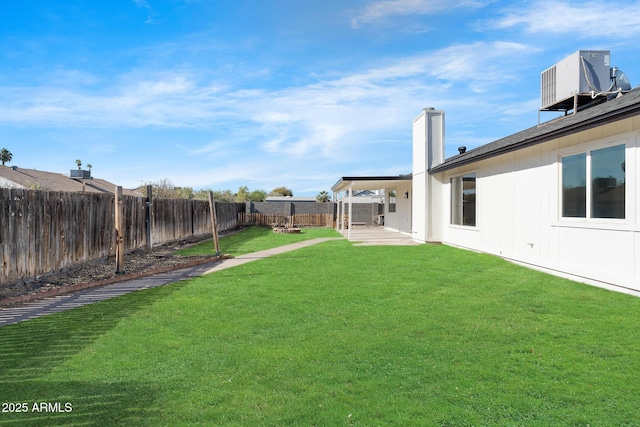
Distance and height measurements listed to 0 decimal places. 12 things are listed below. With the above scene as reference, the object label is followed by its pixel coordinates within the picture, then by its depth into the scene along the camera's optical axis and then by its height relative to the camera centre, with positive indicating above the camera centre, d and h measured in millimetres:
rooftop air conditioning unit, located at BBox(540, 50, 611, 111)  10250 +3790
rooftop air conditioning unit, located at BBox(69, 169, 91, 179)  29281 +2935
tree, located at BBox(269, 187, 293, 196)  73375 +4035
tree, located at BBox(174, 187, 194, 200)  34062 +1965
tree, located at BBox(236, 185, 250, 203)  57875 +2888
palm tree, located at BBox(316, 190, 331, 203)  52531 +2299
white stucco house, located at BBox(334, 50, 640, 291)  6668 +410
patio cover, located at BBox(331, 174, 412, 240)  18047 +1603
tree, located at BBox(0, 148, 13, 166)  55169 +8217
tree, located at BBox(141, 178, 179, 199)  30619 +1985
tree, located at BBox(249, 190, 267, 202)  58875 +2729
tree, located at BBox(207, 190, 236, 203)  43656 +2101
